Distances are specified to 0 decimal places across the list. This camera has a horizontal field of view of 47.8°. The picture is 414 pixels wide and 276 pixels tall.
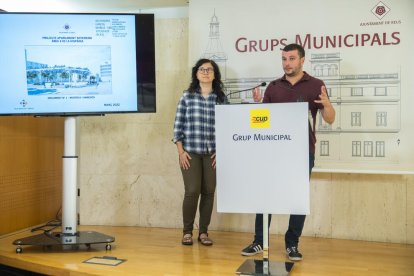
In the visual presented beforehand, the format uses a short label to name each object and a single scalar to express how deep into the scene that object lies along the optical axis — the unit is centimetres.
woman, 360
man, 321
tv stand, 350
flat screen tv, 338
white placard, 267
